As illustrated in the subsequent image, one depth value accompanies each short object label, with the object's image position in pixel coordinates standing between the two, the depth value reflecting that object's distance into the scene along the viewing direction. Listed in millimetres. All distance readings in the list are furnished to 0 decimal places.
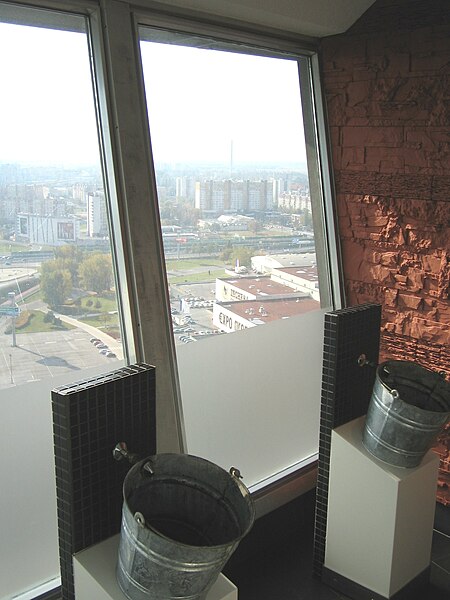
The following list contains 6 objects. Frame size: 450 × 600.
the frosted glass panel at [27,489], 2414
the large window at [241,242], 2990
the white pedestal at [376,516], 2723
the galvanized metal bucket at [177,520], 1705
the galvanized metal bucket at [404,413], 2570
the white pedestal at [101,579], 1883
